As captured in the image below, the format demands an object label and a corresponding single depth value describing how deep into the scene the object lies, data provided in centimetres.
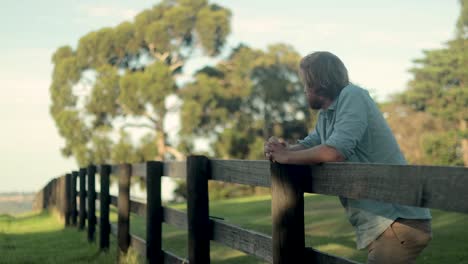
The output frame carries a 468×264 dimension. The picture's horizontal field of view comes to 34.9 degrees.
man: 379
